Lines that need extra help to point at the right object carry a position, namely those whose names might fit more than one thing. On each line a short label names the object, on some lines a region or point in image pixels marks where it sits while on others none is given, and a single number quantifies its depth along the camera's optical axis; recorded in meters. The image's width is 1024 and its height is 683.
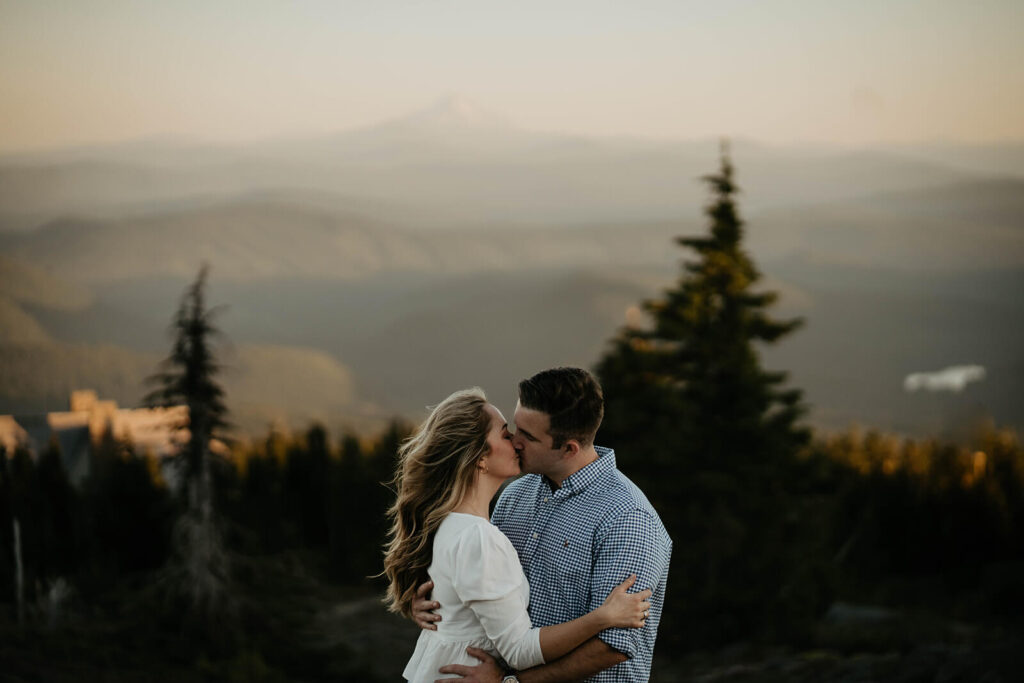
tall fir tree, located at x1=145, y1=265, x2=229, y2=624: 24.39
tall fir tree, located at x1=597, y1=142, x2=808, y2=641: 23.53
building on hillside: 31.55
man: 2.98
